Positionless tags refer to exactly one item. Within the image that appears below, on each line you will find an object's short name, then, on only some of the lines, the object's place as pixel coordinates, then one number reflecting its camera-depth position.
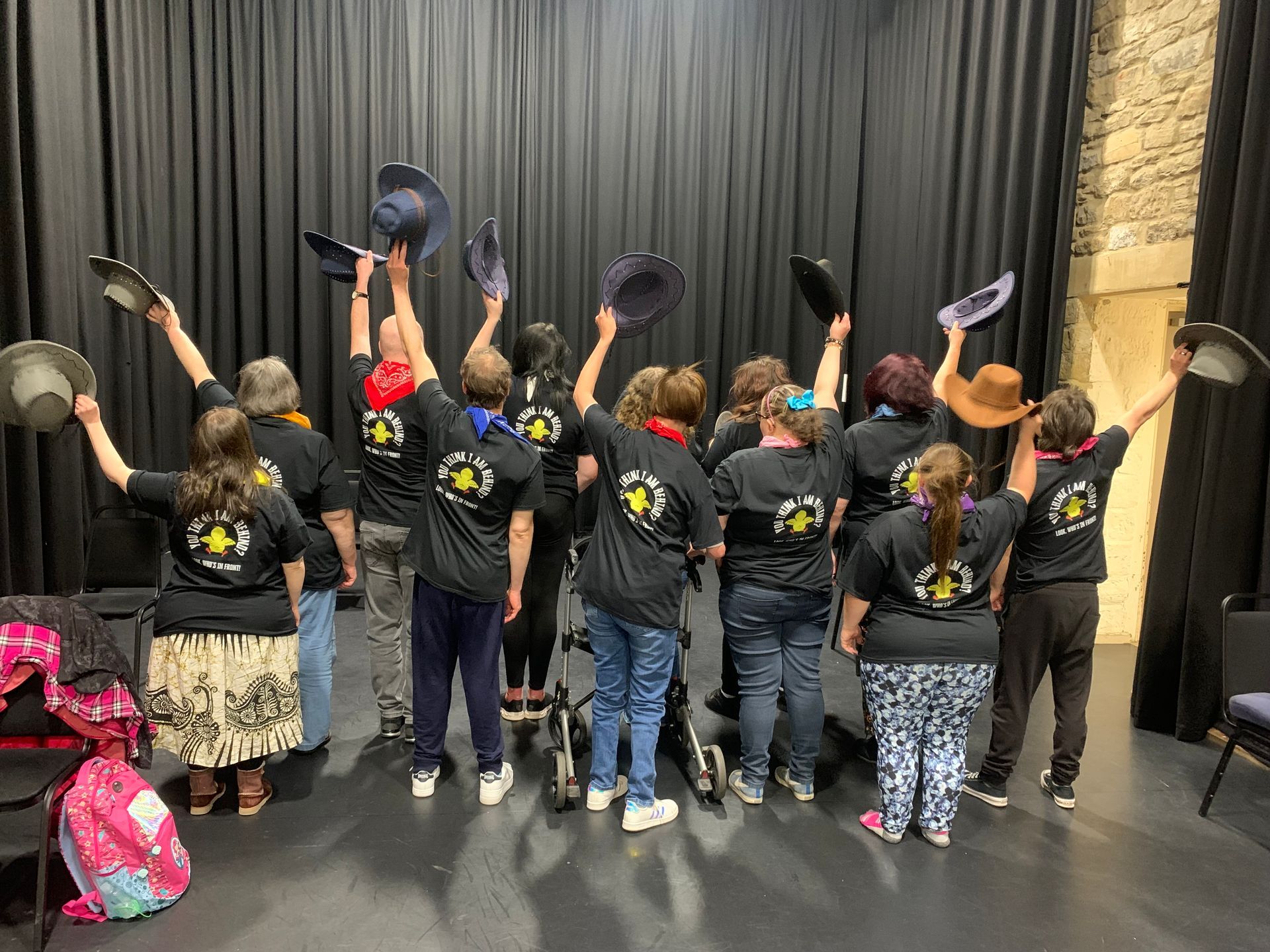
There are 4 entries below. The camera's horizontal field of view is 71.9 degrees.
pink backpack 2.29
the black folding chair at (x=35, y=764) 2.19
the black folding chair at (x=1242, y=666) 3.07
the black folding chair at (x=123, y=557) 3.89
